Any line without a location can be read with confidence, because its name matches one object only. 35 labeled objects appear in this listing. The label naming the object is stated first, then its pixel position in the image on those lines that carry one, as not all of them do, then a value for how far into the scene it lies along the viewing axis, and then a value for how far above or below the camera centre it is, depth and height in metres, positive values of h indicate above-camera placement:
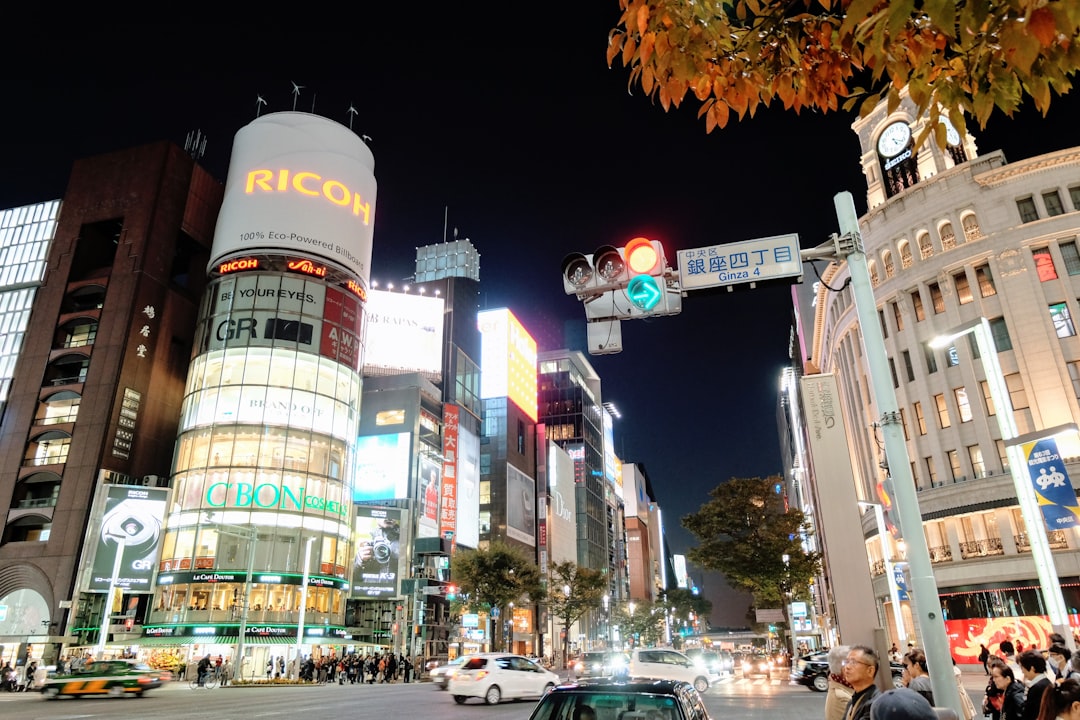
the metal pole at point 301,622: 43.03 +0.52
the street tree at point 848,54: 3.17 +3.44
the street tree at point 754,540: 43.31 +4.86
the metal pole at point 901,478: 6.02 +1.33
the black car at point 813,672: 28.22 -2.10
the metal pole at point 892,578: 25.86 +1.47
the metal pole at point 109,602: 40.59 +1.92
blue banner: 11.45 +2.05
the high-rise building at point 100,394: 45.31 +16.96
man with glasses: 4.93 -0.41
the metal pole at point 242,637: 38.22 -0.30
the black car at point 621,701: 5.86 -0.65
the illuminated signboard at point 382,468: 59.41 +13.34
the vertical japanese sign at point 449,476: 65.50 +14.01
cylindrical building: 46.94 +16.41
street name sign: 7.82 +3.92
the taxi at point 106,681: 23.91 -1.54
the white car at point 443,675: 28.69 -1.94
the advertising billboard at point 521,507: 85.00 +14.52
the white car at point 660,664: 25.80 -1.48
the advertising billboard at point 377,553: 53.56 +5.78
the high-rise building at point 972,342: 38.22 +15.85
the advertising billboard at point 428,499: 61.19 +11.16
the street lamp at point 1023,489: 10.95 +2.13
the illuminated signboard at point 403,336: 68.06 +27.79
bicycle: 34.62 -2.36
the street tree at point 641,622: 117.38 +0.10
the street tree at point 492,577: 59.56 +4.10
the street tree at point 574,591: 73.69 +3.39
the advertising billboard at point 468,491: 70.38 +13.50
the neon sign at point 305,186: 56.56 +35.16
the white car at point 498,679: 22.61 -1.70
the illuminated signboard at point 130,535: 45.62 +6.42
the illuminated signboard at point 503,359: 92.03 +34.78
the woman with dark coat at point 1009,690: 6.47 -0.69
